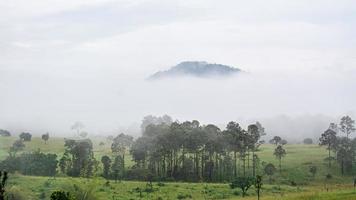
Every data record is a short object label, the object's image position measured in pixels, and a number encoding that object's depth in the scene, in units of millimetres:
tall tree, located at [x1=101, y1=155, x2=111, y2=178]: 171750
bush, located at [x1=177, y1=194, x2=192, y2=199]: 127606
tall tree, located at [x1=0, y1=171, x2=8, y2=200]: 46875
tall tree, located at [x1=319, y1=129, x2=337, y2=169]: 197800
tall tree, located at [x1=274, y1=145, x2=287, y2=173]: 183388
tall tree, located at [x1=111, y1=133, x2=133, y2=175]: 196638
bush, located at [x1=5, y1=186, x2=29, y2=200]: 115325
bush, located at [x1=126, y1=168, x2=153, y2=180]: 166938
